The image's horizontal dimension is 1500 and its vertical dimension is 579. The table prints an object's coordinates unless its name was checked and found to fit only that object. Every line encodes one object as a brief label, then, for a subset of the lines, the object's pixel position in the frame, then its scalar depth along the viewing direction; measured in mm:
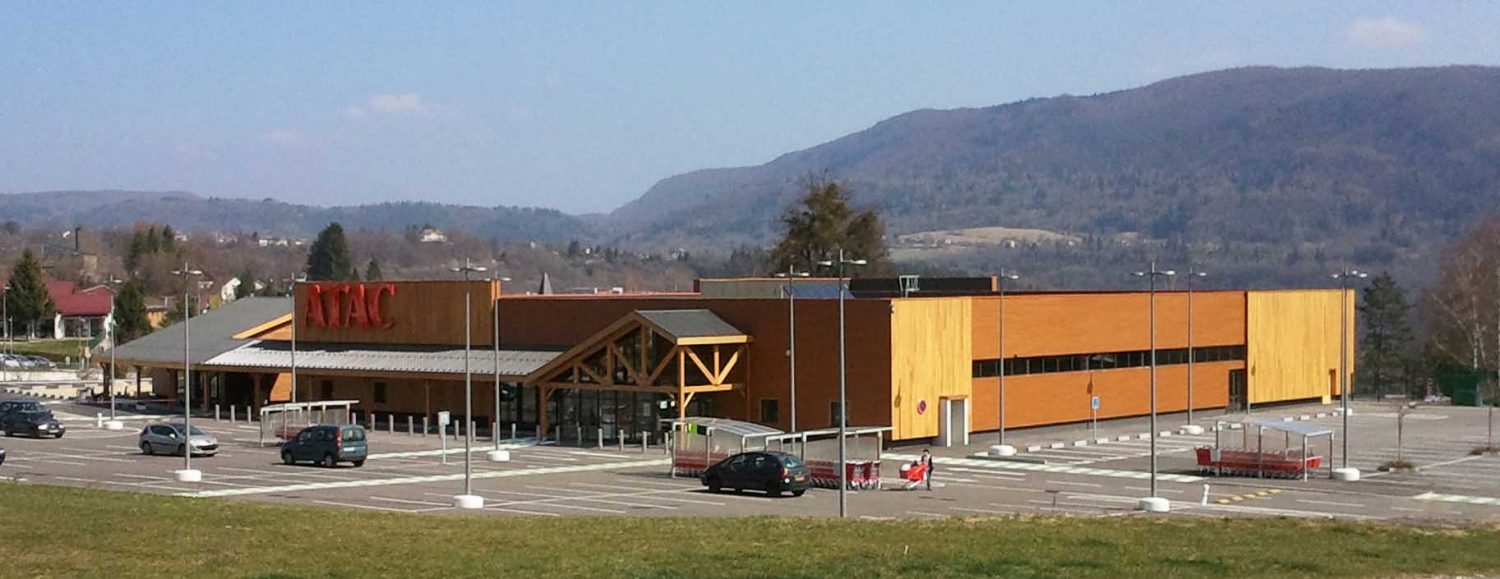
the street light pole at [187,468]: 48844
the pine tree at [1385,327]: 128500
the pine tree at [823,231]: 118688
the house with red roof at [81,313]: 160000
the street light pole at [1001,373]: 60031
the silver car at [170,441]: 59156
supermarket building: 64000
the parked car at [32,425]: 68688
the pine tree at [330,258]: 178750
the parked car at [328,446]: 55531
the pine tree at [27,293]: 146625
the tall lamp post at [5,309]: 139800
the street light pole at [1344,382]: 51625
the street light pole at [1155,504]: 41875
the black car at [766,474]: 45312
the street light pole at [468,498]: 41625
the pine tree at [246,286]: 159000
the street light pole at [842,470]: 37812
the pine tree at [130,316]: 129875
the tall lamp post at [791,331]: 60125
